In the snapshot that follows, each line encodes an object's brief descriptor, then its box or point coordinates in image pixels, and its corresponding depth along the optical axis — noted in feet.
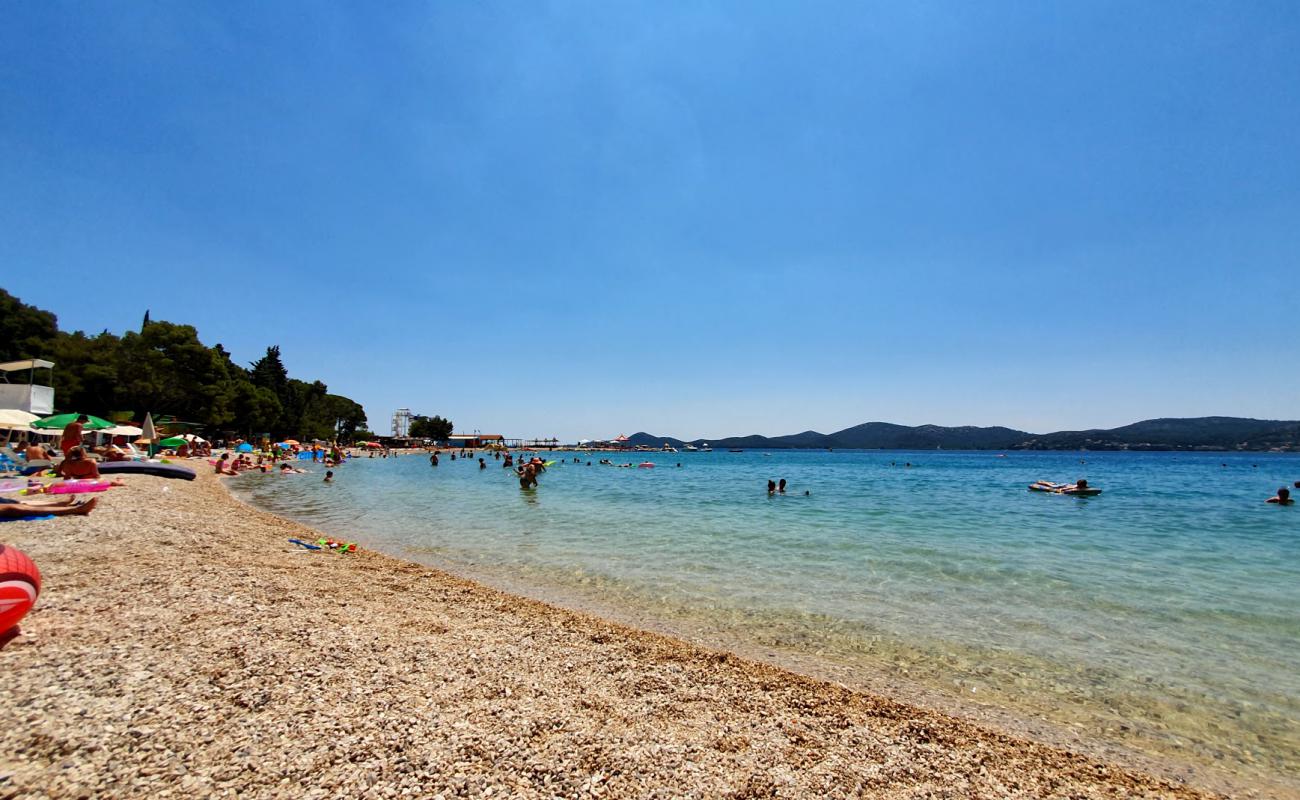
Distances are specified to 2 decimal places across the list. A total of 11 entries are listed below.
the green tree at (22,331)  161.38
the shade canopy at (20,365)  100.69
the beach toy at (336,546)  35.32
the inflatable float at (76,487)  41.32
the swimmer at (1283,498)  75.39
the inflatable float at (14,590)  13.61
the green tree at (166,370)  155.22
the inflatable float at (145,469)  63.36
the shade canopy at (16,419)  64.98
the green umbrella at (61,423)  80.28
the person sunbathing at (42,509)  31.48
